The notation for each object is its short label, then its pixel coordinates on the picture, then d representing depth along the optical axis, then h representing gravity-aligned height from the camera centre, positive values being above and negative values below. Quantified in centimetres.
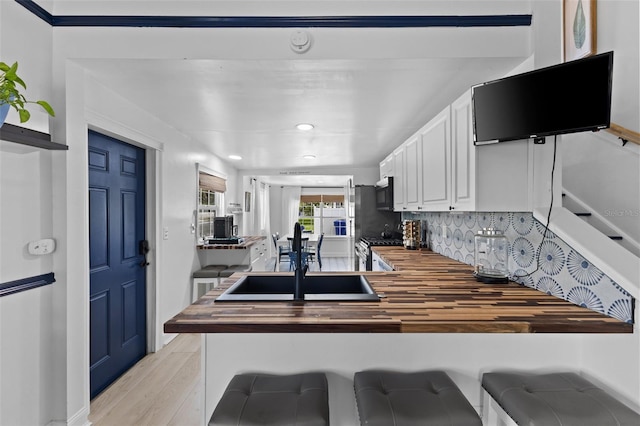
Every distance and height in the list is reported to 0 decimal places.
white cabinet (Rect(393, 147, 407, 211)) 354 +39
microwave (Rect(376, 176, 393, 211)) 418 +27
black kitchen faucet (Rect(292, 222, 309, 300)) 152 -26
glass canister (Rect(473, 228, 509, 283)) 195 -30
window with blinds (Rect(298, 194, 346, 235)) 948 +1
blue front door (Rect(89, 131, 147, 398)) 234 -36
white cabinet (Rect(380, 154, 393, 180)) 428 +68
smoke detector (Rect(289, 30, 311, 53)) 183 +100
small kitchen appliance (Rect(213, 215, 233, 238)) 454 -20
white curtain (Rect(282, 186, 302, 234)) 952 +32
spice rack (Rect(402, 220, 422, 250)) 372 -26
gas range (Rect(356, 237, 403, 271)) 416 -48
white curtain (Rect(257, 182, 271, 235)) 807 +10
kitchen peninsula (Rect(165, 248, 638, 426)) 145 -65
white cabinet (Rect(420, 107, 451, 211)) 223 +39
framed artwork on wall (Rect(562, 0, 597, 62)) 181 +107
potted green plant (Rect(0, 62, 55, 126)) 127 +51
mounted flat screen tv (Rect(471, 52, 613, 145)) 132 +53
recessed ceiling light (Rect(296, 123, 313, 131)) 323 +91
